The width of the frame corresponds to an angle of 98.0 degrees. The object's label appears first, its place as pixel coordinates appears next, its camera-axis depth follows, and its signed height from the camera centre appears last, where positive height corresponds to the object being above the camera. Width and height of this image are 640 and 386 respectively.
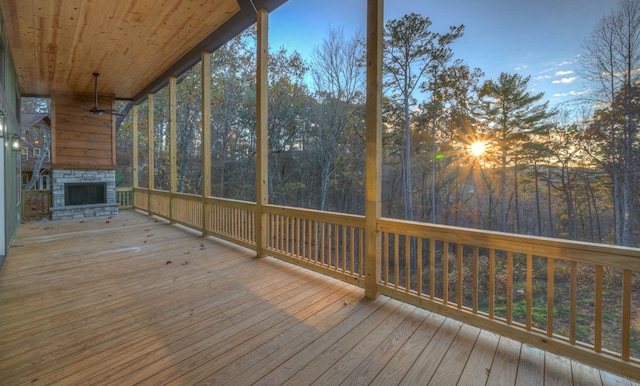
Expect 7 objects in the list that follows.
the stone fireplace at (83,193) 7.29 -0.10
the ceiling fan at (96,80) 6.19 +2.49
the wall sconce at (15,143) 4.51 +0.81
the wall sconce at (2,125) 3.34 +0.79
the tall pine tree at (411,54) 8.62 +4.29
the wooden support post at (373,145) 2.64 +0.42
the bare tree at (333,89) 9.46 +3.57
